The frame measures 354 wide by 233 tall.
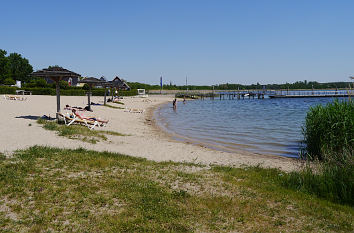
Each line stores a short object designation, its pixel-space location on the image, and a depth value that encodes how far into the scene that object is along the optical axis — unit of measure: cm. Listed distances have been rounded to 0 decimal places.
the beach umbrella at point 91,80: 2712
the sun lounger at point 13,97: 3155
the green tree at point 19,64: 8675
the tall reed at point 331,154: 630
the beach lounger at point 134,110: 3227
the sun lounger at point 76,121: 1592
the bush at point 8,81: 5906
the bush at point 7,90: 4284
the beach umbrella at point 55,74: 1524
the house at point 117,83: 3632
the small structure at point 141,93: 7104
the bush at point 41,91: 4759
